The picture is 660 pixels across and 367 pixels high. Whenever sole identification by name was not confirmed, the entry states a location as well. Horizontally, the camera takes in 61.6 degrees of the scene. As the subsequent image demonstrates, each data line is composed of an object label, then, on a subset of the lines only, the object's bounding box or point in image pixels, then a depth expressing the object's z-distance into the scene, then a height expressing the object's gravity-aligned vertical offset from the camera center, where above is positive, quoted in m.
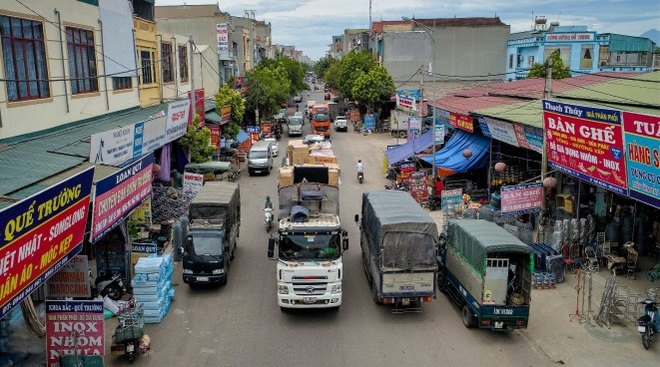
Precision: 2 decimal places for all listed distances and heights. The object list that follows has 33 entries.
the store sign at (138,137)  16.30 -2.15
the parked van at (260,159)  36.56 -5.44
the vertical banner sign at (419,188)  28.33 -5.72
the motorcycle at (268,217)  24.05 -6.07
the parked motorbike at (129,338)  12.79 -5.94
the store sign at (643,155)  14.11 -2.19
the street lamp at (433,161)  28.93 -4.51
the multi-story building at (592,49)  51.91 +2.13
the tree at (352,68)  66.19 +0.82
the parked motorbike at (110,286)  15.94 -5.94
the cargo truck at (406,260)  14.90 -4.92
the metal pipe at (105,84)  22.27 -0.25
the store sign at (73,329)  11.13 -5.00
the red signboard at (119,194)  12.90 -3.00
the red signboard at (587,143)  15.94 -2.20
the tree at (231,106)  39.12 -2.10
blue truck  13.71 -5.15
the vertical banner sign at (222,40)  55.09 +3.60
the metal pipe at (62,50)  18.50 +0.93
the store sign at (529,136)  20.77 -2.42
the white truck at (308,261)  14.85 -4.94
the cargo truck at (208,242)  17.16 -5.11
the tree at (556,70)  45.22 +0.19
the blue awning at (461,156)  27.89 -4.25
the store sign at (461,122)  28.53 -2.54
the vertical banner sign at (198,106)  30.44 -1.71
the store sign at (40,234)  8.35 -2.65
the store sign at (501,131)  22.80 -2.44
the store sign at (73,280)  13.23 -4.79
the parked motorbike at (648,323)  13.35 -6.00
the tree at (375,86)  57.62 -1.25
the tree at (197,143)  30.11 -3.57
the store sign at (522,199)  19.20 -4.32
